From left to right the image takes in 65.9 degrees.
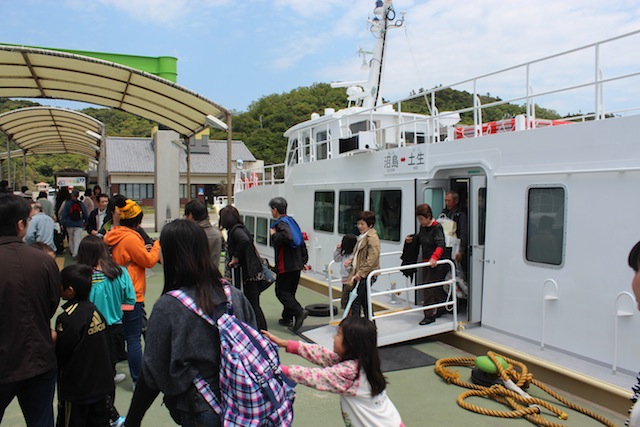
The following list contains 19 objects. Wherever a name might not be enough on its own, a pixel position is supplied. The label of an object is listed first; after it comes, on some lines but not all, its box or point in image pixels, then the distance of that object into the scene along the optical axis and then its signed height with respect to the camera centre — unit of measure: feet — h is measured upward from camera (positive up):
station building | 157.48 +8.77
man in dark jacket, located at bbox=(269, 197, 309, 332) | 21.44 -3.05
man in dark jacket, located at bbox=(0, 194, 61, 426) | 8.61 -2.22
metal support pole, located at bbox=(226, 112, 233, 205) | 34.19 +2.87
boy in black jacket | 10.04 -3.42
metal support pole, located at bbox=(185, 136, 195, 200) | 47.78 +3.04
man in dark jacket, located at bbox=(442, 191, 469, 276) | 21.02 -1.22
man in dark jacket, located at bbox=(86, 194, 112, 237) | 30.99 -1.58
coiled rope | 13.82 -6.06
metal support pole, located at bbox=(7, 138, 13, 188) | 56.83 +4.10
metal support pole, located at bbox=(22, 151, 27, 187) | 69.72 +4.17
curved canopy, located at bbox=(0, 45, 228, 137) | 29.86 +7.64
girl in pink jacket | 8.58 -3.14
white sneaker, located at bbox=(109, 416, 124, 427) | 12.23 -5.71
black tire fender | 25.66 -6.06
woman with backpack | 7.08 -2.04
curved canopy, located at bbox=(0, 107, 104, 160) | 51.41 +7.66
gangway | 19.10 -5.41
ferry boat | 15.62 -0.99
